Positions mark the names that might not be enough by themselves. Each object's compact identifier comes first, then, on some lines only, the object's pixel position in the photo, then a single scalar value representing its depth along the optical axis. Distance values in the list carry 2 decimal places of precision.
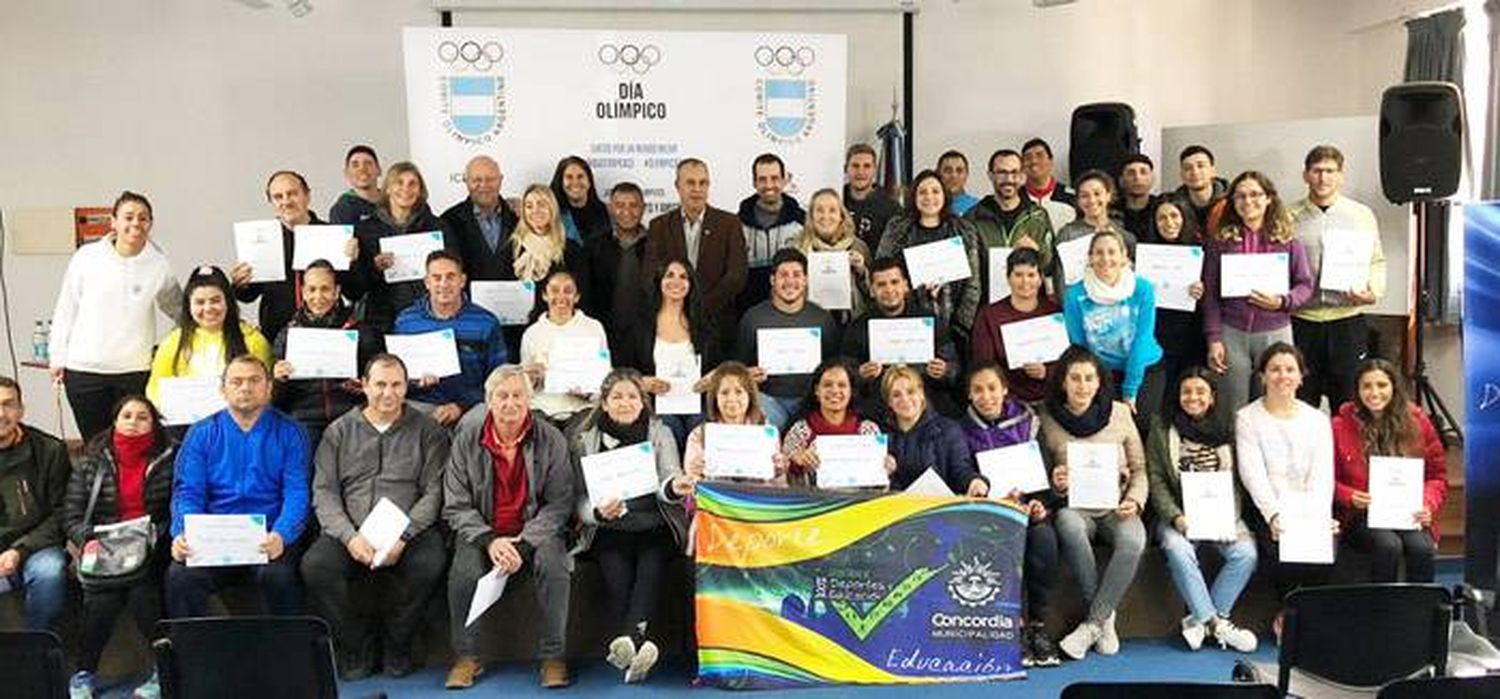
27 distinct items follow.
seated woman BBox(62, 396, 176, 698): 4.07
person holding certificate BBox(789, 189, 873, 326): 5.14
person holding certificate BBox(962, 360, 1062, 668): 4.32
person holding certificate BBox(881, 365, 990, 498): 4.39
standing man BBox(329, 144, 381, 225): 5.26
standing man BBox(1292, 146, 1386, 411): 5.04
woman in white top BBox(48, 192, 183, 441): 4.73
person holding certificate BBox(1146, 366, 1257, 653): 4.42
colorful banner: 4.03
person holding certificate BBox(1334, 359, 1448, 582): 4.42
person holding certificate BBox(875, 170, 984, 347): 5.16
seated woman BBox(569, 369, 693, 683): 4.21
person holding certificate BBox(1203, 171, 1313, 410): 5.00
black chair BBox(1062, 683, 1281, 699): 2.20
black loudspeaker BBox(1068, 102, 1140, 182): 6.82
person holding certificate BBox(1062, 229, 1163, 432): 4.76
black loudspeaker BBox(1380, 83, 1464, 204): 5.54
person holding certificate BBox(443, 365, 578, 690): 4.12
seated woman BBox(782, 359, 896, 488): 4.37
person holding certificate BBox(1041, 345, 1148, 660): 4.38
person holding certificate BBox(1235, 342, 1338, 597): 4.41
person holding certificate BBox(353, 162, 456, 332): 5.05
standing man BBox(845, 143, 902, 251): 5.62
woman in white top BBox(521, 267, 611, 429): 4.66
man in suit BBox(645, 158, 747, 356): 5.31
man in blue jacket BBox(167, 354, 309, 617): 4.10
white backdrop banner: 5.84
